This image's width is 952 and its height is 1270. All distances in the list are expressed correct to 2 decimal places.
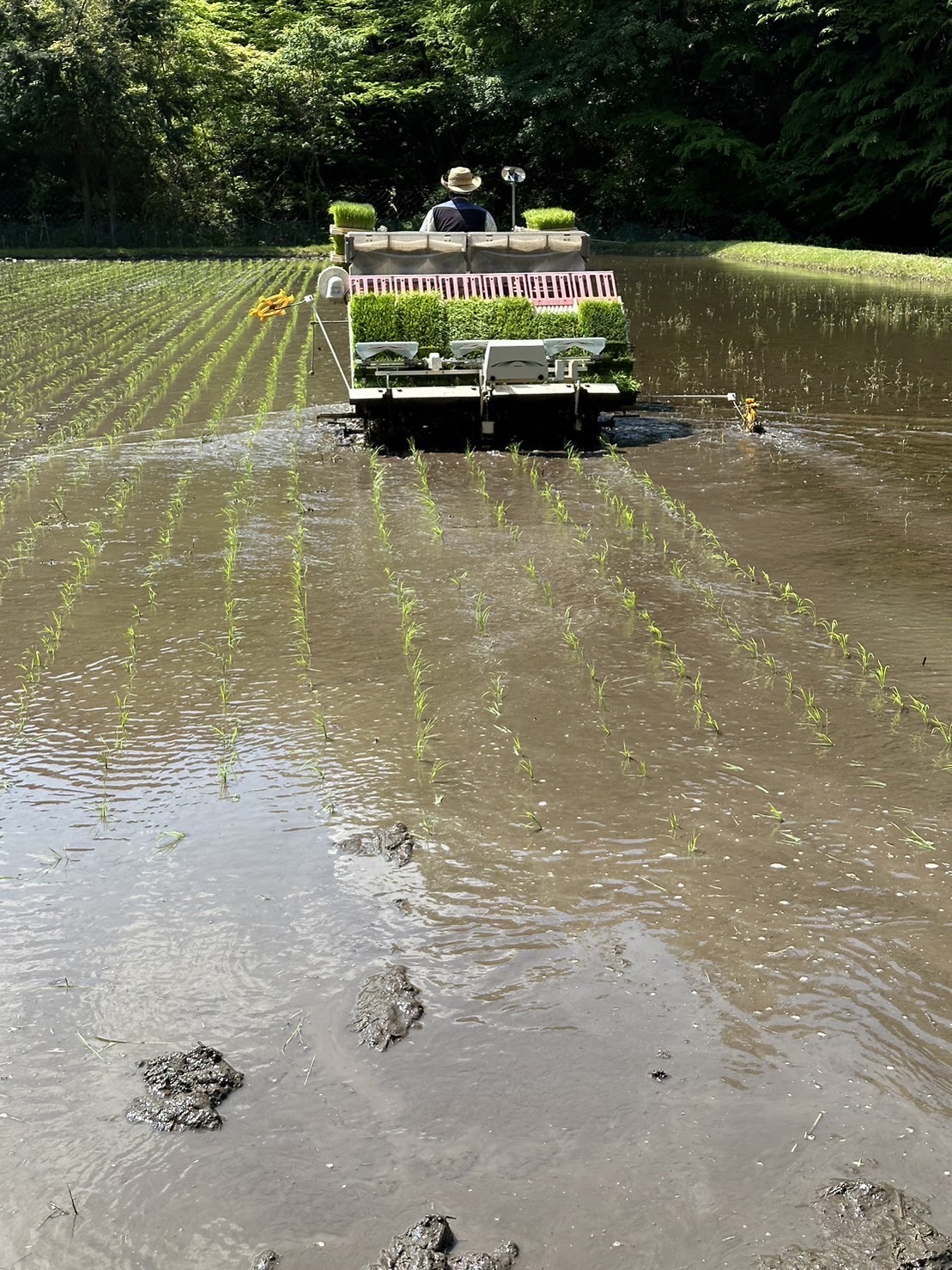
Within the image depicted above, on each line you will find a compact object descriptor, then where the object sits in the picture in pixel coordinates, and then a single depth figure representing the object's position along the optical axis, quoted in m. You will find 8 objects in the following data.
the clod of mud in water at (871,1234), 3.09
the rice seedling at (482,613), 7.42
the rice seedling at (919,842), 4.96
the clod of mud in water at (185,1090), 3.60
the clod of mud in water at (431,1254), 3.09
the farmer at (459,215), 14.11
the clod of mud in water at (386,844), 4.99
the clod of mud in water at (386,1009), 3.95
